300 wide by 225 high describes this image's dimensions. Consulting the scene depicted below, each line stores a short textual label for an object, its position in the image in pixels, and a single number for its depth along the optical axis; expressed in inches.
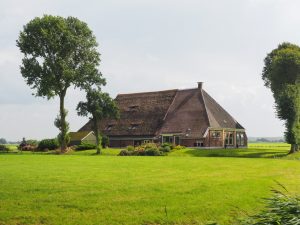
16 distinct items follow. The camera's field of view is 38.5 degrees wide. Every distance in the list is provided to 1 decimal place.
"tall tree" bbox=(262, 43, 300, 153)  2343.8
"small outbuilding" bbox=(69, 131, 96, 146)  3191.4
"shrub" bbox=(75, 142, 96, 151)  2733.8
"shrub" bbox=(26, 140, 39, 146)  3226.9
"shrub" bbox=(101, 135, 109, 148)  3041.3
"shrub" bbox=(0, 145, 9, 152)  2935.5
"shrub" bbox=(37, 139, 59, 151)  2861.0
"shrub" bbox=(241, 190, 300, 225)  331.9
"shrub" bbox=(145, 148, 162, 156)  2260.1
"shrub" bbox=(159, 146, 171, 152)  2358.5
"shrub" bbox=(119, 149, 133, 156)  2281.7
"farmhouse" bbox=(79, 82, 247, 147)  2893.7
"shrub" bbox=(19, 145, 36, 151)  2902.3
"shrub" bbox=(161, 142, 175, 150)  2476.6
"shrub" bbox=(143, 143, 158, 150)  2388.0
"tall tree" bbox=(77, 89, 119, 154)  2573.8
